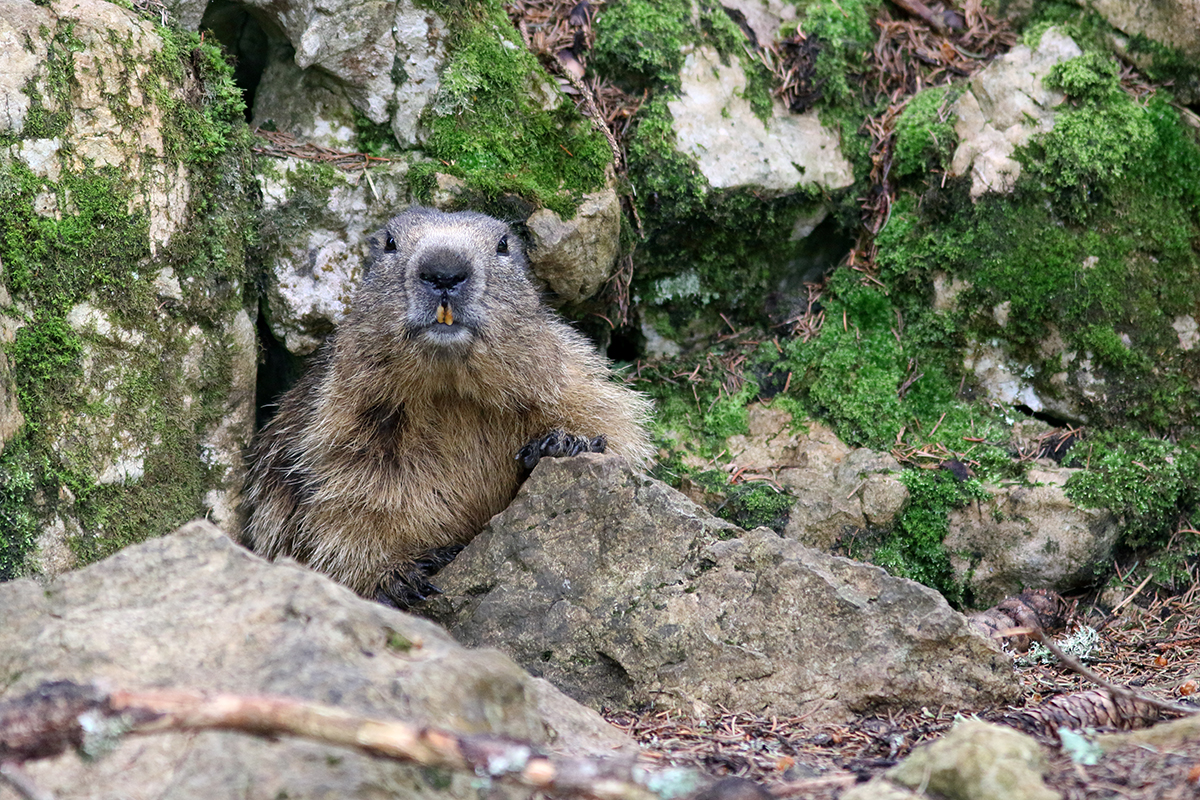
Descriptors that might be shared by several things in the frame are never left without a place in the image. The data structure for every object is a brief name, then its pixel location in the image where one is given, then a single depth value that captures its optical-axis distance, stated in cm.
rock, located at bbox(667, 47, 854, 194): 1477
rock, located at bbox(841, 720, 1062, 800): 629
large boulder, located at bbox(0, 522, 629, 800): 600
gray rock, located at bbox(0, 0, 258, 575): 1085
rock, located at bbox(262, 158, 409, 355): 1359
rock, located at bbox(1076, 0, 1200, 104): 1389
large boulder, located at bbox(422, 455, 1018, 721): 955
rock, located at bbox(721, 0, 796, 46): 1566
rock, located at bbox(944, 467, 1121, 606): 1285
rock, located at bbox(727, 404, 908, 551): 1351
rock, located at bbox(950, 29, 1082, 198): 1406
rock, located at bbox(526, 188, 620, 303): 1382
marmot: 1205
